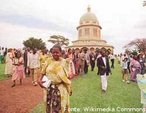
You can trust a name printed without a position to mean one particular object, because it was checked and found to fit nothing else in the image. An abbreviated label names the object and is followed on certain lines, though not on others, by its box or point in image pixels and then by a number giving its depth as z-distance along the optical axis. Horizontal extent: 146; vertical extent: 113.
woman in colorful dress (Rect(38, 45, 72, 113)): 2.09
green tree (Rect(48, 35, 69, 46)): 29.95
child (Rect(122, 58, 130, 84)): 5.90
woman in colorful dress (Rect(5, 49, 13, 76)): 6.26
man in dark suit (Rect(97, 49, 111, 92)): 4.62
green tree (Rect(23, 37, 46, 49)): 26.83
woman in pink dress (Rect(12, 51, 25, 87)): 5.09
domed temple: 28.21
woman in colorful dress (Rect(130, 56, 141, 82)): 5.95
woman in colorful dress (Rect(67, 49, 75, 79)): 6.25
